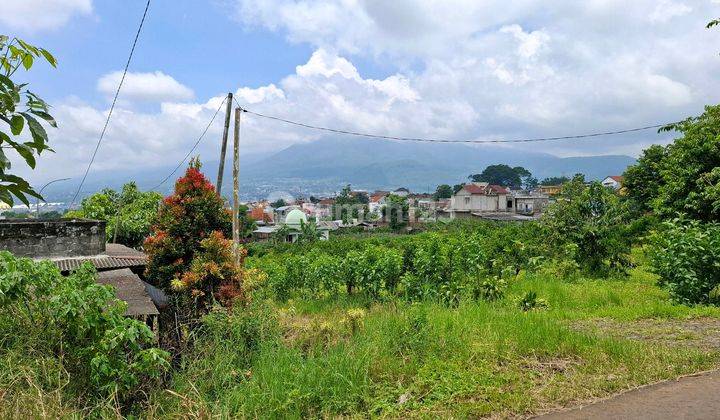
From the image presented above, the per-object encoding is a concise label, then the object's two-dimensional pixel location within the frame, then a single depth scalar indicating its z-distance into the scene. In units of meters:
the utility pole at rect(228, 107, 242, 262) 12.23
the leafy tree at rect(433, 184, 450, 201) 124.06
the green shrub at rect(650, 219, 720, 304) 8.87
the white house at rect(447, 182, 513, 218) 77.94
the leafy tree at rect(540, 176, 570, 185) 136.25
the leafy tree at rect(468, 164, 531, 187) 147.00
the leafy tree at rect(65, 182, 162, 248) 23.53
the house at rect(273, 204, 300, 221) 92.71
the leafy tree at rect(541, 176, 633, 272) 13.96
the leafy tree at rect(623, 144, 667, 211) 35.03
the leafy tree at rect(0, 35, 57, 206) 1.84
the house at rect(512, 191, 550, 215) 81.00
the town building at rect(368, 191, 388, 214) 125.79
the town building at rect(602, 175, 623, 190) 98.53
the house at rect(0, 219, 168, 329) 10.66
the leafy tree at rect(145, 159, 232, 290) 11.16
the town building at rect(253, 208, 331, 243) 62.59
